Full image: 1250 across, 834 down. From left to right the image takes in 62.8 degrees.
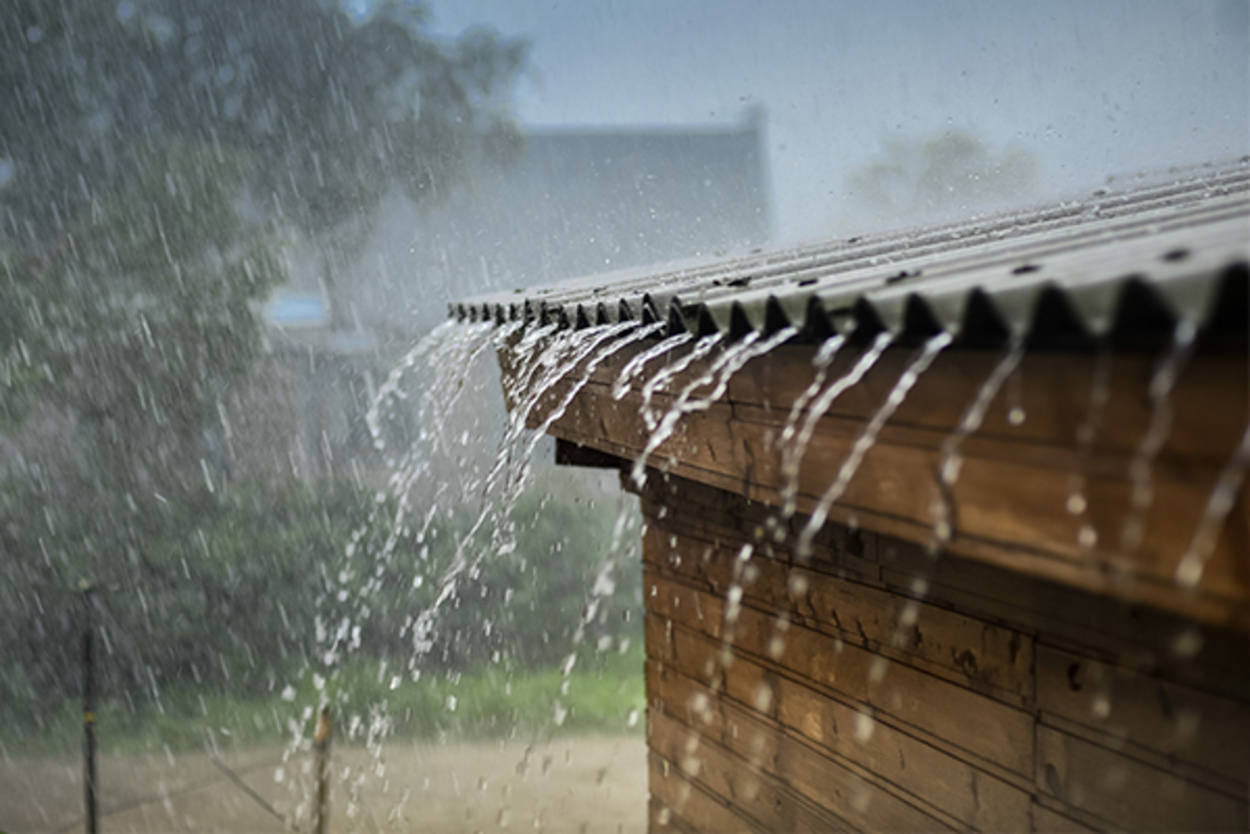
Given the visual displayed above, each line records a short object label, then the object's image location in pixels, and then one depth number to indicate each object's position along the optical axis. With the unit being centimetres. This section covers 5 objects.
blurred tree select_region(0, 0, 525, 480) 1636
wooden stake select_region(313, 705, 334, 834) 630
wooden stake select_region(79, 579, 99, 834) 731
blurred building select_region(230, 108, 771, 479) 1961
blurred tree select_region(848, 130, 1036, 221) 2720
